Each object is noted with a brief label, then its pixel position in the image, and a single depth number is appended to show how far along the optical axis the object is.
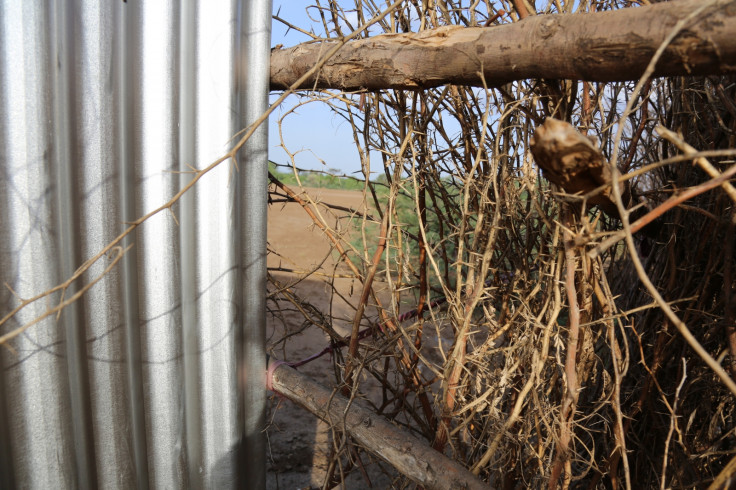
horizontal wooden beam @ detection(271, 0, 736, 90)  0.84
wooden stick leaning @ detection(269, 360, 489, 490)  1.41
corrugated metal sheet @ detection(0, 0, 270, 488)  1.44
